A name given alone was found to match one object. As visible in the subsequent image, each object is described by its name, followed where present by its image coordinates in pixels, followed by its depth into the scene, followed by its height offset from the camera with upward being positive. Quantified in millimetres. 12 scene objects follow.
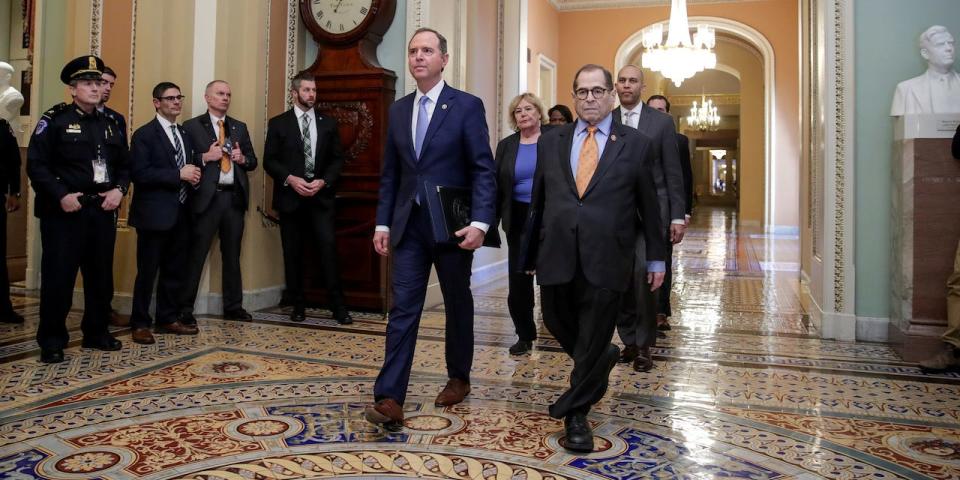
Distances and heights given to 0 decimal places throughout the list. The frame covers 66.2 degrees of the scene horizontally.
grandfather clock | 5602 +1110
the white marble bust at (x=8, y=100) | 5160 +1092
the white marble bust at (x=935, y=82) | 4320 +1105
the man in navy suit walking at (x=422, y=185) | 2854 +305
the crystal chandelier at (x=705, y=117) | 21656 +4363
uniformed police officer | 3830 +326
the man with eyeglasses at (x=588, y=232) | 2584 +110
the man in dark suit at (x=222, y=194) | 4945 +435
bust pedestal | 4336 +251
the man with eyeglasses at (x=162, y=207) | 4520 +308
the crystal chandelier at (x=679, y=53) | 11422 +3314
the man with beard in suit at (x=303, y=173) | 5215 +607
